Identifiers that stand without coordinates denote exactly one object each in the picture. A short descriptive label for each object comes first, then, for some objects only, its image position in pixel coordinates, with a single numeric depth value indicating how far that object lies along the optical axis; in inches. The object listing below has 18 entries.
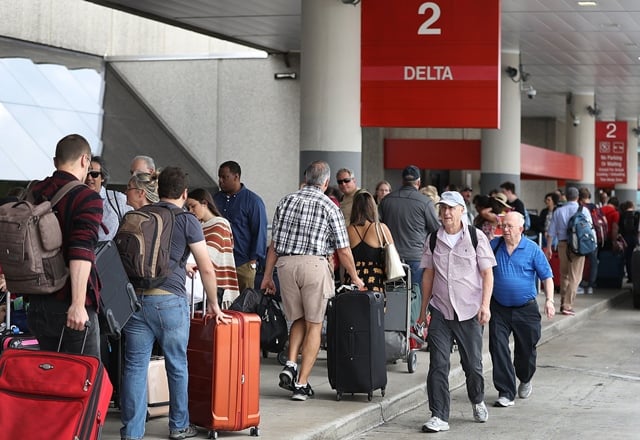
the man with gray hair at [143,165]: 675.5
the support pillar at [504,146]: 1976.2
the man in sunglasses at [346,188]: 907.5
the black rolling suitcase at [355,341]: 693.6
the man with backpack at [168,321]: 541.9
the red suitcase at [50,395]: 434.2
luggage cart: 810.1
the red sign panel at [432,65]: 1013.3
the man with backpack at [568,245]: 1350.3
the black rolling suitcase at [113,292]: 481.2
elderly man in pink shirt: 660.6
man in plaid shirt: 681.9
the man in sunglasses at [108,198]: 644.9
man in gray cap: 894.1
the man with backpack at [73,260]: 454.6
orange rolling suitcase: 568.5
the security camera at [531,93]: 2085.1
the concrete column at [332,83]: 1050.3
